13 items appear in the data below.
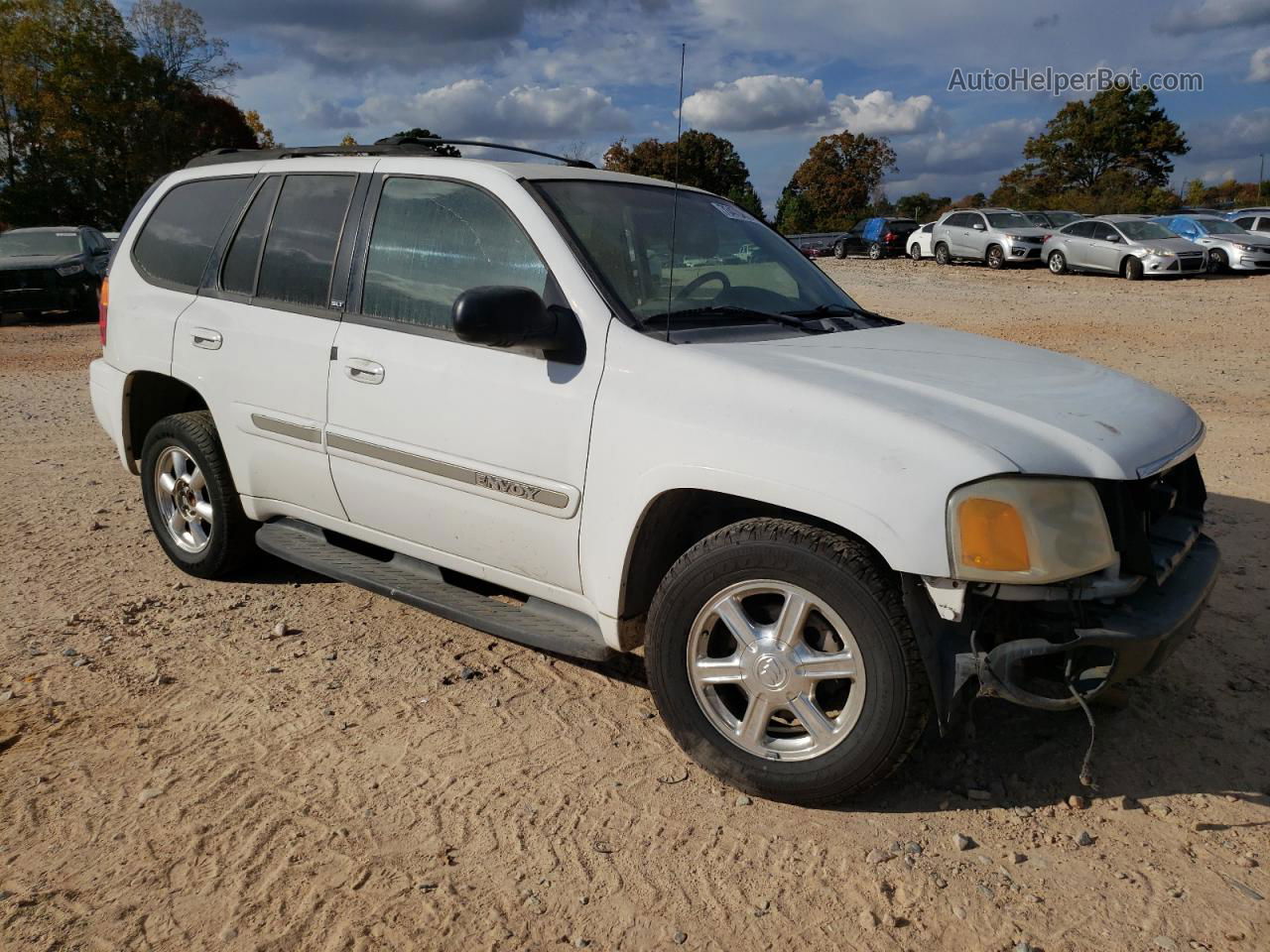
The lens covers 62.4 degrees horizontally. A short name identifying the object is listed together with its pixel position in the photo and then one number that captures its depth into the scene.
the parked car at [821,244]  34.94
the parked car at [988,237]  26.50
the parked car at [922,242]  29.88
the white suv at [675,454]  2.82
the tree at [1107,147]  50.66
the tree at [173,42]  44.44
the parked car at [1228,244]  23.75
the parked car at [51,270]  16.50
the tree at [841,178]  54.78
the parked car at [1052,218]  28.66
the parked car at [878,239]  32.56
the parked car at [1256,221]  25.49
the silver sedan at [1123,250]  22.72
